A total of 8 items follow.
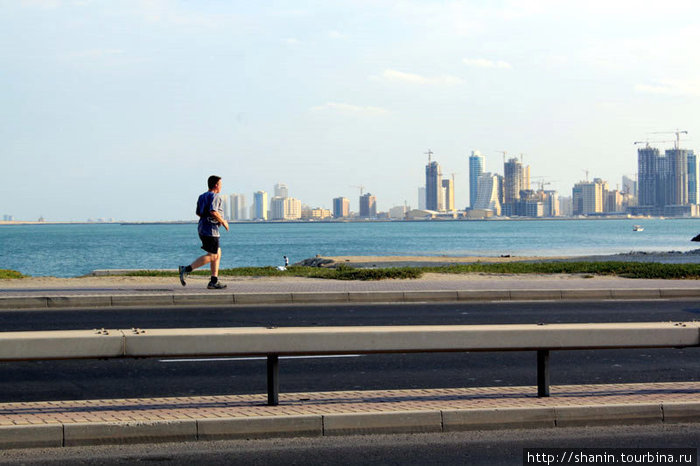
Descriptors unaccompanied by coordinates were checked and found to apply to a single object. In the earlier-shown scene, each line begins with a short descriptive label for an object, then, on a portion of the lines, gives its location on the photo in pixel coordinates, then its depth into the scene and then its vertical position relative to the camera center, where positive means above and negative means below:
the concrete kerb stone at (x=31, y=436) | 12.19 -1.71
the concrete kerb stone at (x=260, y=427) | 12.73 -1.74
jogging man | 32.56 -0.37
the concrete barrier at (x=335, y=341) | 13.12 -1.16
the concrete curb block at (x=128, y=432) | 12.41 -1.72
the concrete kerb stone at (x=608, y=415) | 13.48 -1.77
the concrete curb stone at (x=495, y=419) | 13.32 -1.77
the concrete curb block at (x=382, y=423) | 13.04 -1.76
